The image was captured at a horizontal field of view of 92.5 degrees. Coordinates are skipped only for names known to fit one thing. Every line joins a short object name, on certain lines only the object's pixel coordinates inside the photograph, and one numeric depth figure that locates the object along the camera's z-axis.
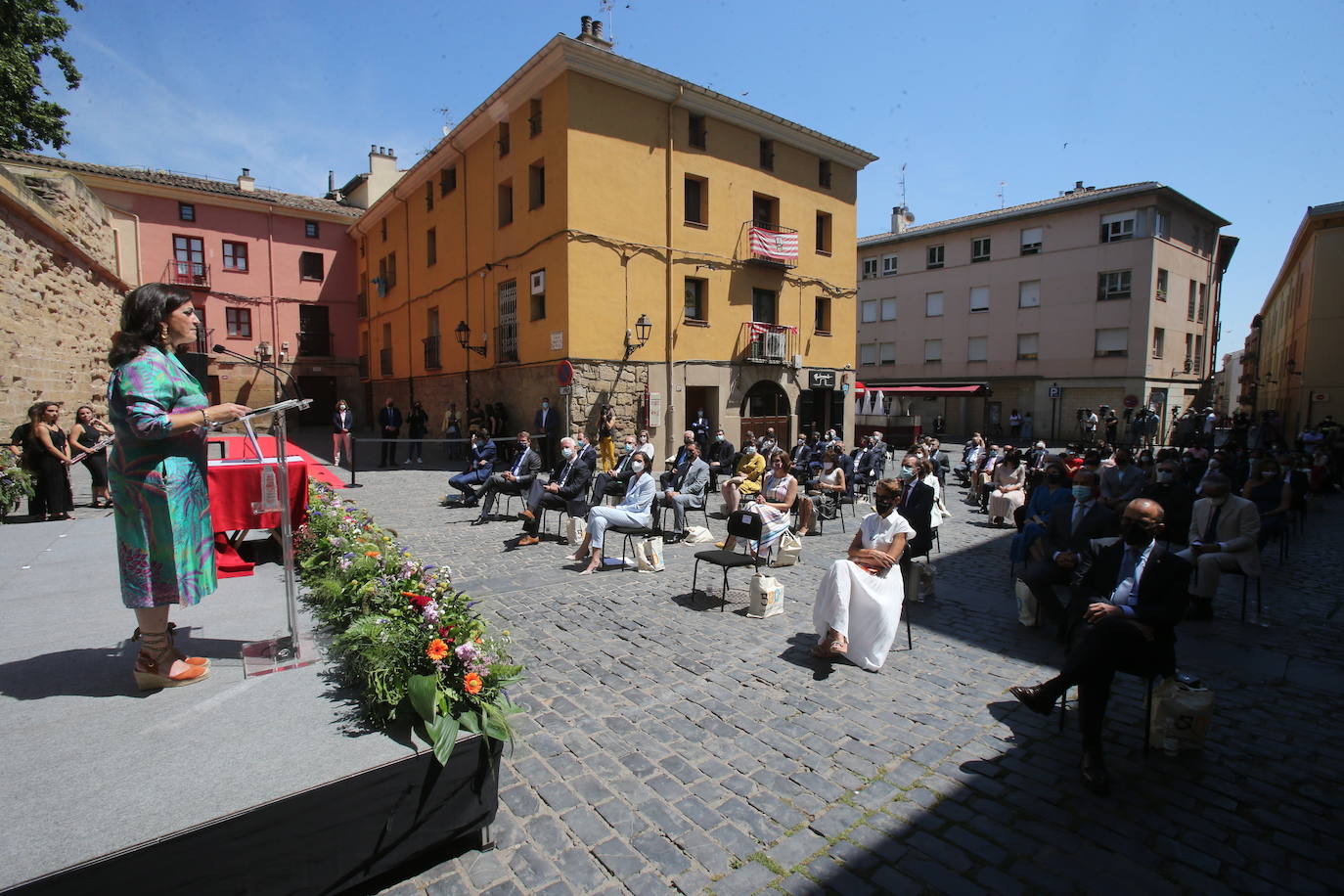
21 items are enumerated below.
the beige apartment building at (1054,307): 31.69
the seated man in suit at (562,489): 8.98
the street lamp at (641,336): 18.16
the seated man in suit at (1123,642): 3.61
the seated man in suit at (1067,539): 5.74
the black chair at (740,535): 6.37
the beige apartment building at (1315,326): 24.44
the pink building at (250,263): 27.88
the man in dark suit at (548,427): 17.27
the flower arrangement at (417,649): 2.90
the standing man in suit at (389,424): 20.80
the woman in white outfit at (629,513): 7.93
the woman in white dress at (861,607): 5.02
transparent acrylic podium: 3.25
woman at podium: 2.80
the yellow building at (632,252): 17.34
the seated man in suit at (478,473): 11.71
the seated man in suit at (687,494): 9.69
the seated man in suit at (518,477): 10.56
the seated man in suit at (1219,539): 6.15
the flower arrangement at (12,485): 8.22
